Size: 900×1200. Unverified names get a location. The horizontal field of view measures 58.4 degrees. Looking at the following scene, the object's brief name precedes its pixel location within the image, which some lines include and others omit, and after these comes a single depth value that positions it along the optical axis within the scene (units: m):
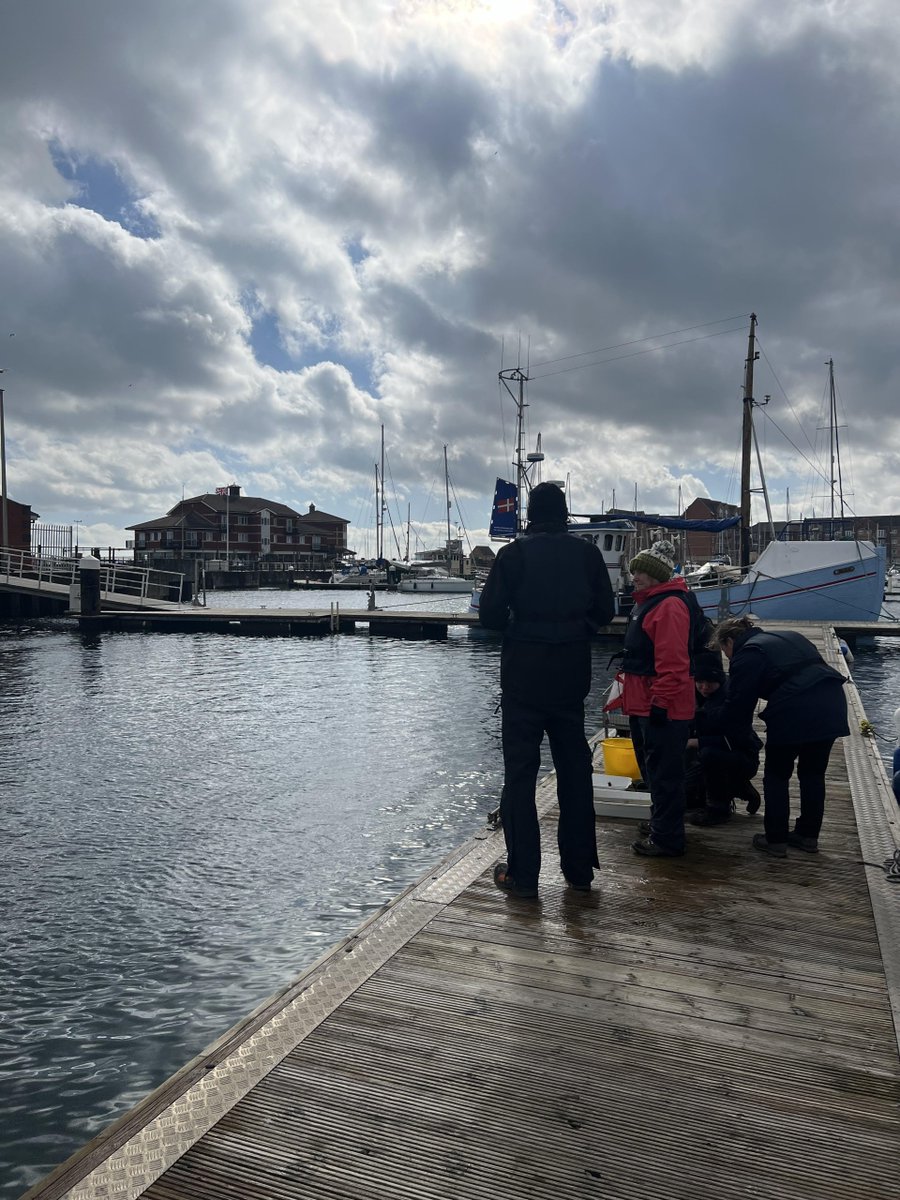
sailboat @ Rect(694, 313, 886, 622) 29.33
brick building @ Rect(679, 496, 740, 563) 111.88
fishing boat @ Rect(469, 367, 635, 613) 33.84
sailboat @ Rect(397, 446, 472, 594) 86.06
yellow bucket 6.79
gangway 40.00
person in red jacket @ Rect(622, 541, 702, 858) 4.80
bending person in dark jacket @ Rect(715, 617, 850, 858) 4.83
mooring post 36.38
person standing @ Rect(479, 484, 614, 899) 4.29
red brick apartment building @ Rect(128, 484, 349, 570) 114.62
